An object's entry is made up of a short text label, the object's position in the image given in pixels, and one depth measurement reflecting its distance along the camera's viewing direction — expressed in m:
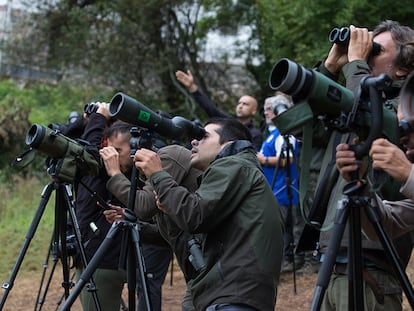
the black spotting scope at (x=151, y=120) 6.17
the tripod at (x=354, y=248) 4.37
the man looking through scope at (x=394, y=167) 4.32
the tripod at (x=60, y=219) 8.16
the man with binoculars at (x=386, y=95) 5.25
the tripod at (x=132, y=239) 6.46
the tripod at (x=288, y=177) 12.92
